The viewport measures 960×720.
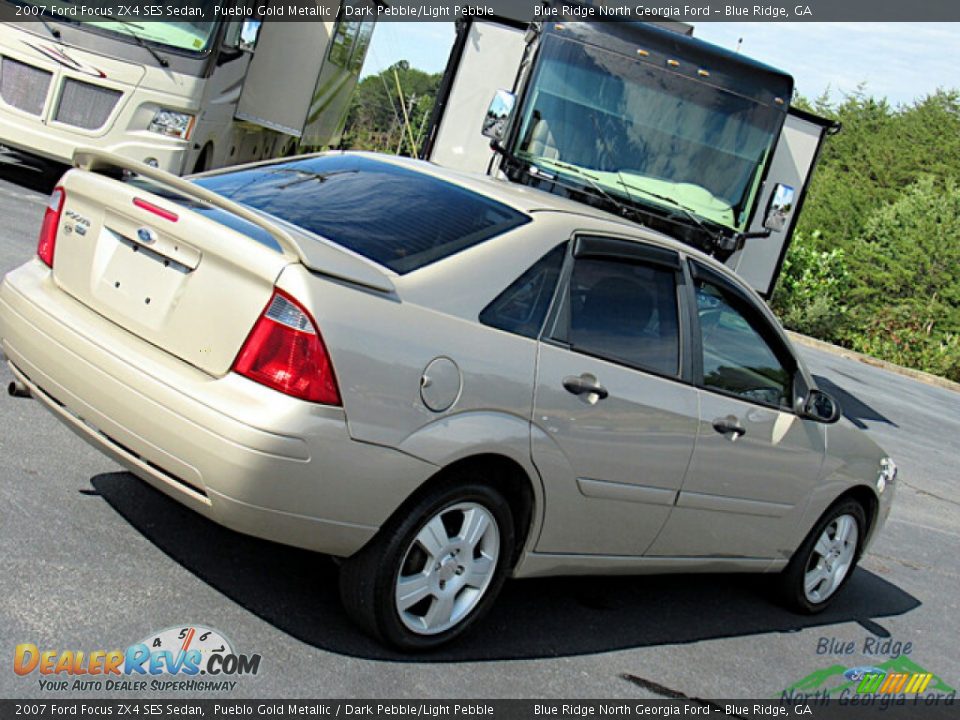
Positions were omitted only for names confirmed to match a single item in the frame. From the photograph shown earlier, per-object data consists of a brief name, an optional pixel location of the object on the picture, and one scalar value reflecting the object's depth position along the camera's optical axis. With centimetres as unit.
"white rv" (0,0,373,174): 1262
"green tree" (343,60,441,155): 3762
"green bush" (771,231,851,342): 2798
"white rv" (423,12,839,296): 1098
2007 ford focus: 394
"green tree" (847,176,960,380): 3192
